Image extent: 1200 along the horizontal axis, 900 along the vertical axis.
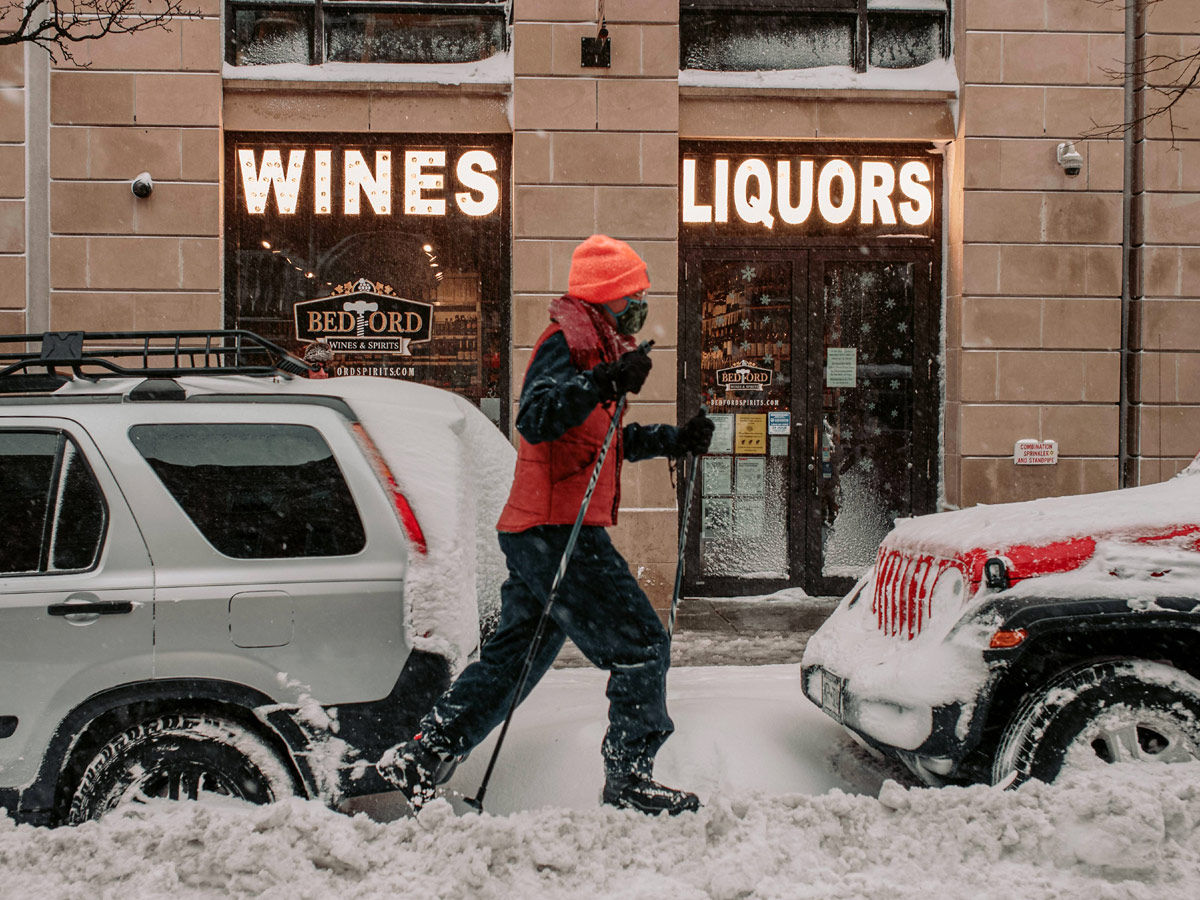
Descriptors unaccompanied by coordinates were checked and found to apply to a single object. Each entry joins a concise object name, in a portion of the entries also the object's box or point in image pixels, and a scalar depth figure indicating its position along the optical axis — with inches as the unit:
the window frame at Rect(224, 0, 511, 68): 323.3
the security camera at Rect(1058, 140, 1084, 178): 319.9
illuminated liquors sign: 335.6
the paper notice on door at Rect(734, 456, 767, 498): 334.6
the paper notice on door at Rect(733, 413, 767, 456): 334.0
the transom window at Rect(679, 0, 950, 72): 331.6
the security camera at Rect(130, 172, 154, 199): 307.1
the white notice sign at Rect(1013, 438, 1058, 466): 323.6
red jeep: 127.0
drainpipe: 327.3
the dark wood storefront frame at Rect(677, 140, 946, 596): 334.0
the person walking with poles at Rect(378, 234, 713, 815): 128.4
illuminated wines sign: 325.4
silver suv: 118.9
